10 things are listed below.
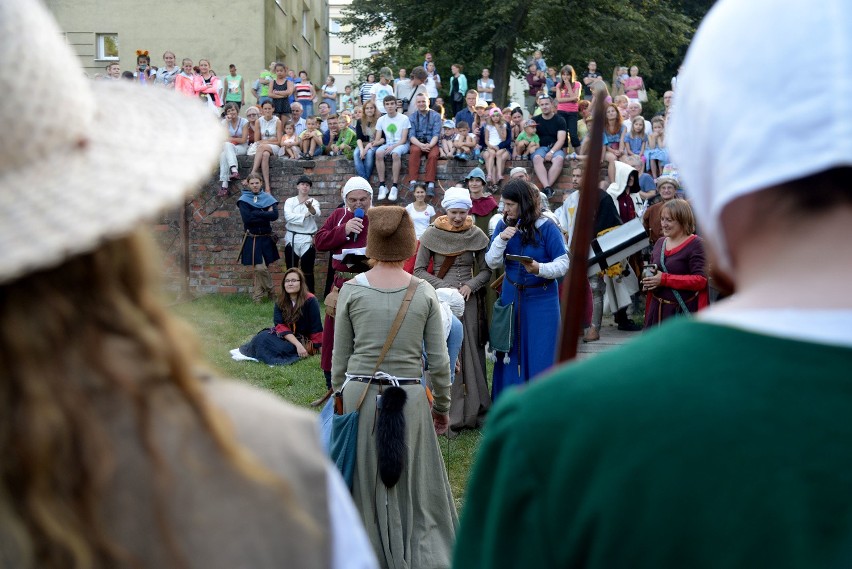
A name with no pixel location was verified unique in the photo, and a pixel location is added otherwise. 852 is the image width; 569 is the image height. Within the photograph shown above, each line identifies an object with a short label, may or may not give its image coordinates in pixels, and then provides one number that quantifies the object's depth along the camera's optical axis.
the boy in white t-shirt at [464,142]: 15.90
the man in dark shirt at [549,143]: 15.24
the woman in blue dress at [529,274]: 7.34
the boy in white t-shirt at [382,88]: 18.28
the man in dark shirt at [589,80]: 19.45
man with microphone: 9.77
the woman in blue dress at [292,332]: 10.30
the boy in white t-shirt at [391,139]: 15.81
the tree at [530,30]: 28.16
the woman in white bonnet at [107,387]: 1.05
